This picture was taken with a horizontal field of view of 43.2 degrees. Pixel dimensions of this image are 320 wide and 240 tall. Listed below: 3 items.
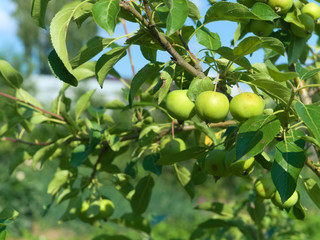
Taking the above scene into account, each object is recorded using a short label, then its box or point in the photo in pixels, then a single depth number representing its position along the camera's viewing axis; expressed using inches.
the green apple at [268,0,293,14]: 43.0
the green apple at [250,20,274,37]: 45.4
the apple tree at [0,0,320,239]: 30.8
